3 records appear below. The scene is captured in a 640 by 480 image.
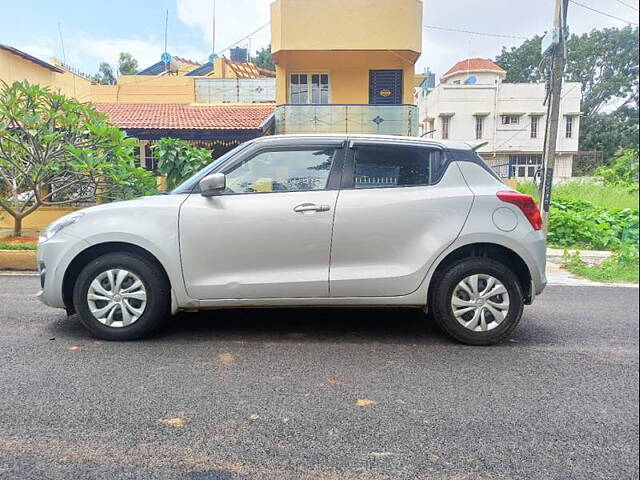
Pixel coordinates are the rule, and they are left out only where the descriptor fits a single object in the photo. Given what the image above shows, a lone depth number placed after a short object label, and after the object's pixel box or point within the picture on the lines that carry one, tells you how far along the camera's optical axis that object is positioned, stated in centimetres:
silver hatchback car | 368
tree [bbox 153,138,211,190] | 1027
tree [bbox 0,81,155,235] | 770
